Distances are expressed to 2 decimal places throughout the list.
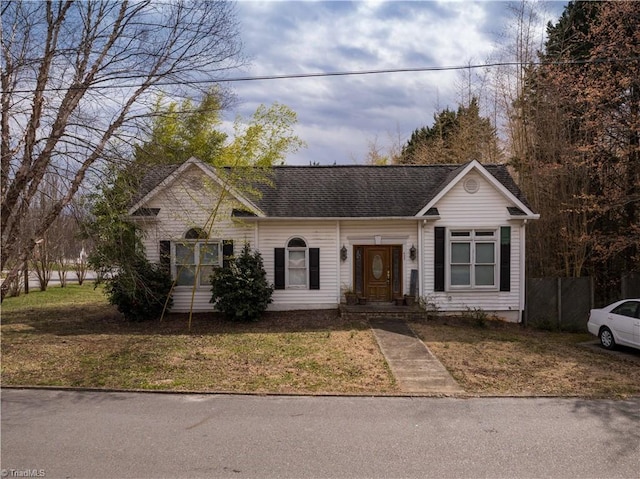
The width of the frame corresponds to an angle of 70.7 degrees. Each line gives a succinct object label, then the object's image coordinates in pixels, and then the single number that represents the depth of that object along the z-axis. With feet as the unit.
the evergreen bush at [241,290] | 44.14
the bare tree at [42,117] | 29.50
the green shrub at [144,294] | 43.55
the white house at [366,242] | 47.57
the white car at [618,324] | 35.55
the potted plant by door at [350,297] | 48.55
